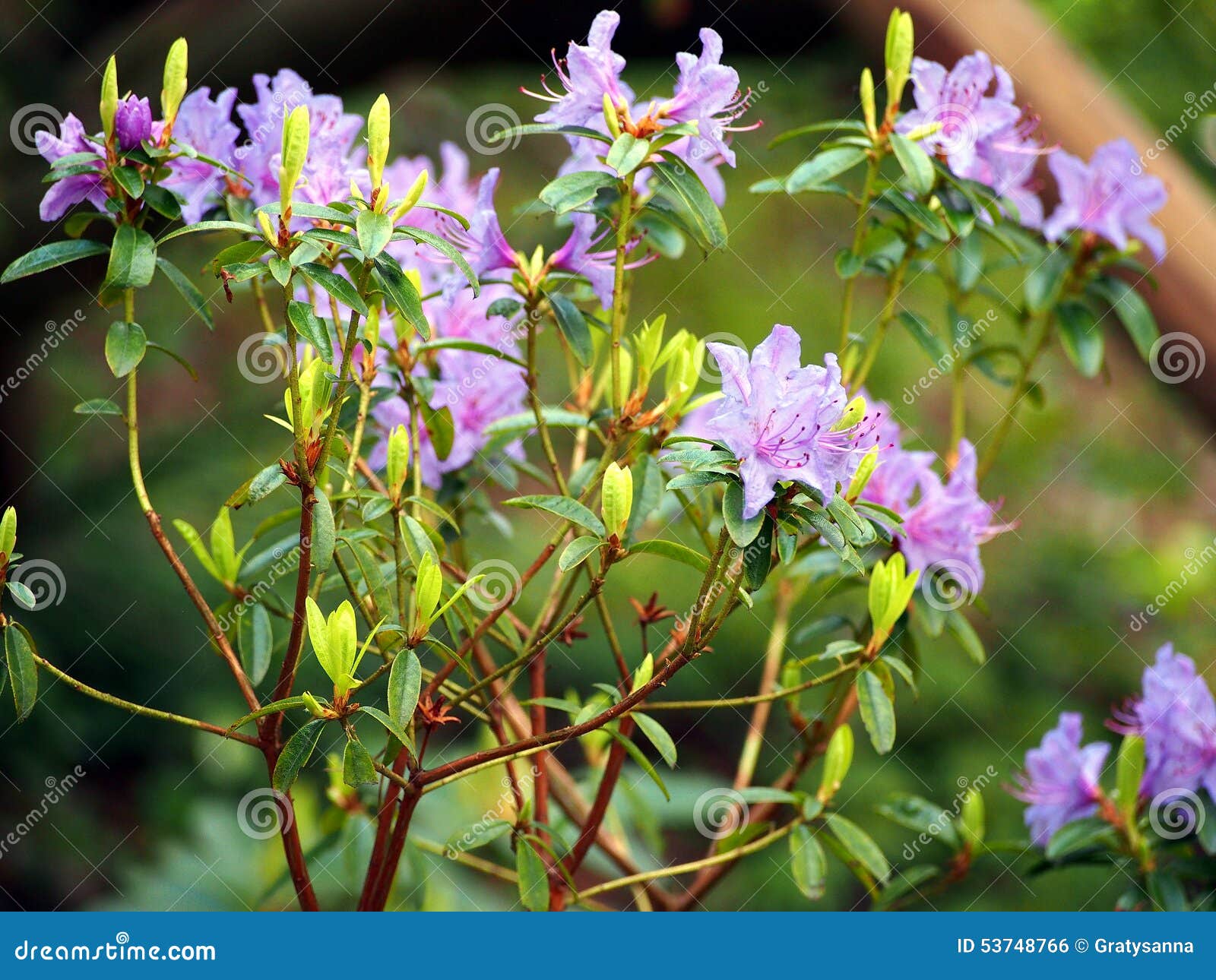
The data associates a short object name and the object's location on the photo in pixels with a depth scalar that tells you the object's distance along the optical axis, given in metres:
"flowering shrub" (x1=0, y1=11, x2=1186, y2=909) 1.88
